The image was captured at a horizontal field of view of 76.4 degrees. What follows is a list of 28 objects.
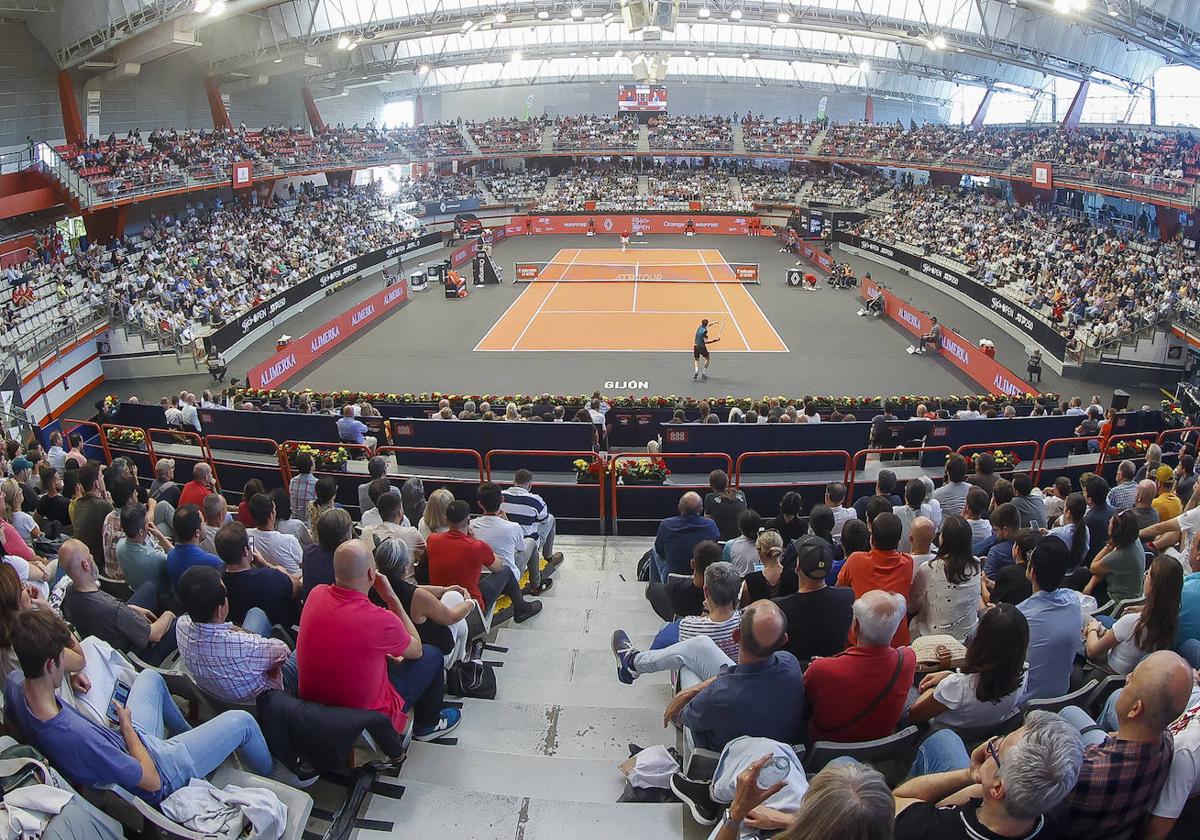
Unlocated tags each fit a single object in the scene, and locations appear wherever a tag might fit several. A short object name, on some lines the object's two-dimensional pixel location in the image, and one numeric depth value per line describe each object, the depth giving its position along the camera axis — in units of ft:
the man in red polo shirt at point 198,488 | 28.68
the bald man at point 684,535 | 24.71
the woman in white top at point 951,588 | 18.94
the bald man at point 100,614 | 17.44
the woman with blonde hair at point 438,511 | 22.59
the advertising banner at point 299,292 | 89.40
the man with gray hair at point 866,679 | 14.14
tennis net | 127.95
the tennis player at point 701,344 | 76.64
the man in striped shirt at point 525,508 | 27.68
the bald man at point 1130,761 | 11.30
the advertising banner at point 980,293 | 84.23
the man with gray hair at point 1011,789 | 10.11
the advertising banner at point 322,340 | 76.48
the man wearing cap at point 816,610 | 17.53
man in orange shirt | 19.48
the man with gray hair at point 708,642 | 16.42
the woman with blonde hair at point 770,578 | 19.84
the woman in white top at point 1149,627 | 14.83
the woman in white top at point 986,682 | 13.82
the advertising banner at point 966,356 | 70.64
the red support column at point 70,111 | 104.17
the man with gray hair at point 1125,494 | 29.09
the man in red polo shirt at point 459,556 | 21.31
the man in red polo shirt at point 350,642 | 15.05
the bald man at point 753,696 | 14.08
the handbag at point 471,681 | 20.02
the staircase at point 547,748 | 14.71
